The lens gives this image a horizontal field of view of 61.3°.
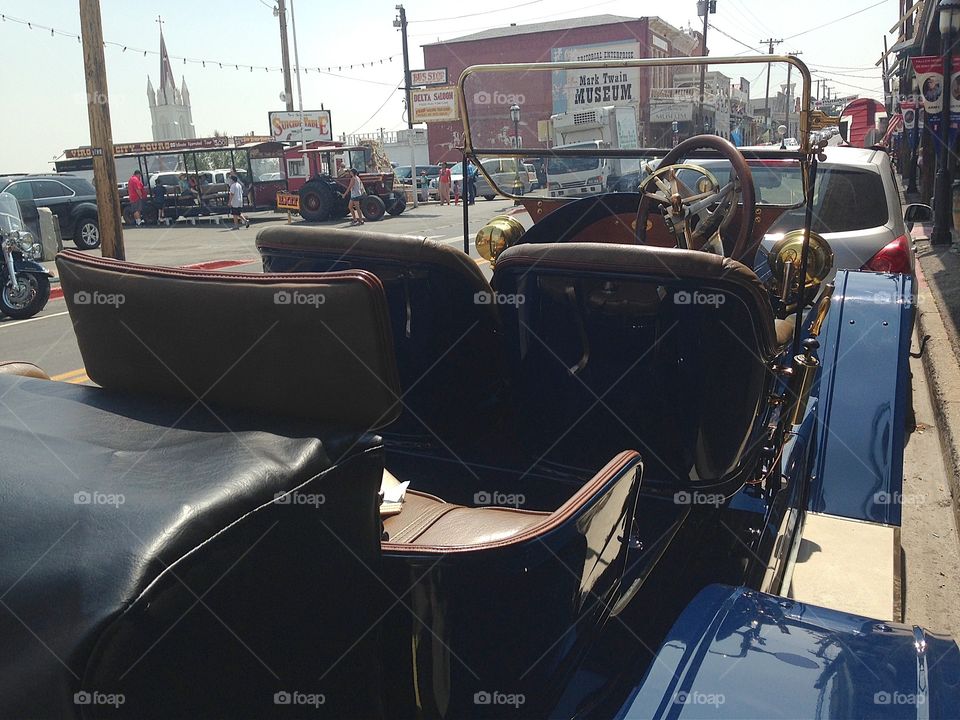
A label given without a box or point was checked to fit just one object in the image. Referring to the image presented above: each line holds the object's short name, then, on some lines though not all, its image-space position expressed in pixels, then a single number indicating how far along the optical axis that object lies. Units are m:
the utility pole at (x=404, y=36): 33.83
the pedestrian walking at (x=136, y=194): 25.61
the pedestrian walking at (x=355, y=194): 22.69
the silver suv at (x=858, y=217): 5.25
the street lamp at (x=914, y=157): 17.56
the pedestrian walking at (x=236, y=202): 22.70
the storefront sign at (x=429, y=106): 32.78
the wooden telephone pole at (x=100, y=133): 11.51
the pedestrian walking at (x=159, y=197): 25.42
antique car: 1.03
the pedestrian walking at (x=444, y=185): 29.83
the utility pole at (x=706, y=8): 44.16
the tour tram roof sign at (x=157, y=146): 37.81
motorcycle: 9.62
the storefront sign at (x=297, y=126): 32.53
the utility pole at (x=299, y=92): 31.75
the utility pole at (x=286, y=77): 32.41
